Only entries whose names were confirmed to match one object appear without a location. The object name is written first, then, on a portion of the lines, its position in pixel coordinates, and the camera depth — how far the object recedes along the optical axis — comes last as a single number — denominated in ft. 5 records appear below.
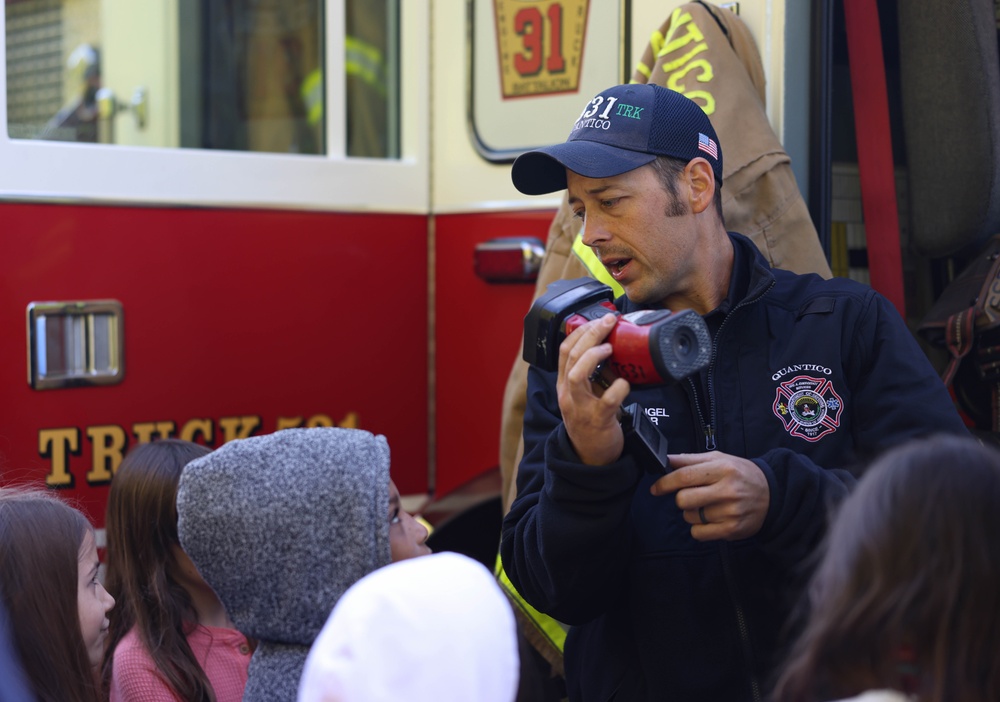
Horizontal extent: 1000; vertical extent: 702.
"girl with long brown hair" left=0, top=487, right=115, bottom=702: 12.22
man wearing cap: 12.16
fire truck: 14.37
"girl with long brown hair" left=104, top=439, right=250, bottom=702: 13.05
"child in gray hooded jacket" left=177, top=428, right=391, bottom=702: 11.75
